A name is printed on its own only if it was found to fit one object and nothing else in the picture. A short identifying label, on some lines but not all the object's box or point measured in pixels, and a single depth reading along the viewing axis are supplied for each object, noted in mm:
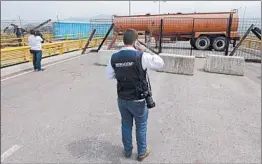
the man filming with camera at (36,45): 8086
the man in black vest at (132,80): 2621
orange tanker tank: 15852
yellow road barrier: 9065
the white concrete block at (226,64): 8164
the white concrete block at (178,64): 8039
